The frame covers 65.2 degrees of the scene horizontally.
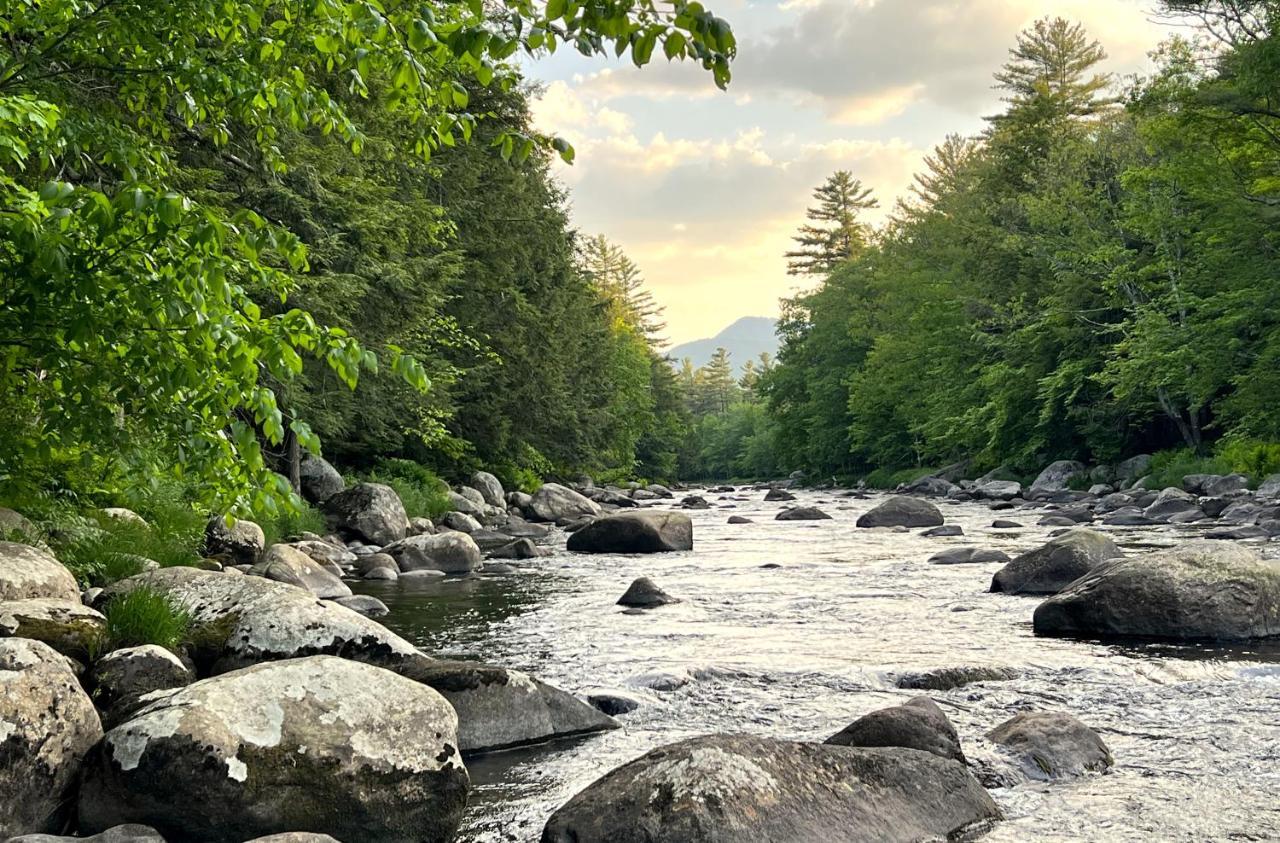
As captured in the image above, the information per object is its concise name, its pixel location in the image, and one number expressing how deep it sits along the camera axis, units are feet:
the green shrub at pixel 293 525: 48.88
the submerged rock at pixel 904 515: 70.33
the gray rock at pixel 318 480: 65.00
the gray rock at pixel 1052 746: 17.28
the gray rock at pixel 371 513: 58.34
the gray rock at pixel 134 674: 17.80
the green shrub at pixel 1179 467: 84.45
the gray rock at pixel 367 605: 34.63
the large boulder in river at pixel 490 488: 90.27
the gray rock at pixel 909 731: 17.39
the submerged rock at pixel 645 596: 36.96
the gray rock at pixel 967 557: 47.11
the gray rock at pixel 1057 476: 104.01
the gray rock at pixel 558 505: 89.20
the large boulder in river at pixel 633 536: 59.52
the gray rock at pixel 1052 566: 37.24
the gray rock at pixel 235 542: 41.19
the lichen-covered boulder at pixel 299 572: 36.88
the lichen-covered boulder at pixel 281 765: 14.70
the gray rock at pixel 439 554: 49.06
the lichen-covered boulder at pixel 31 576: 20.63
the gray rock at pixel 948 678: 23.62
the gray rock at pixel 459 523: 72.08
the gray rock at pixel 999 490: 104.58
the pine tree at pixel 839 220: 247.70
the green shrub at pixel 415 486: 71.31
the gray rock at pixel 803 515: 85.66
